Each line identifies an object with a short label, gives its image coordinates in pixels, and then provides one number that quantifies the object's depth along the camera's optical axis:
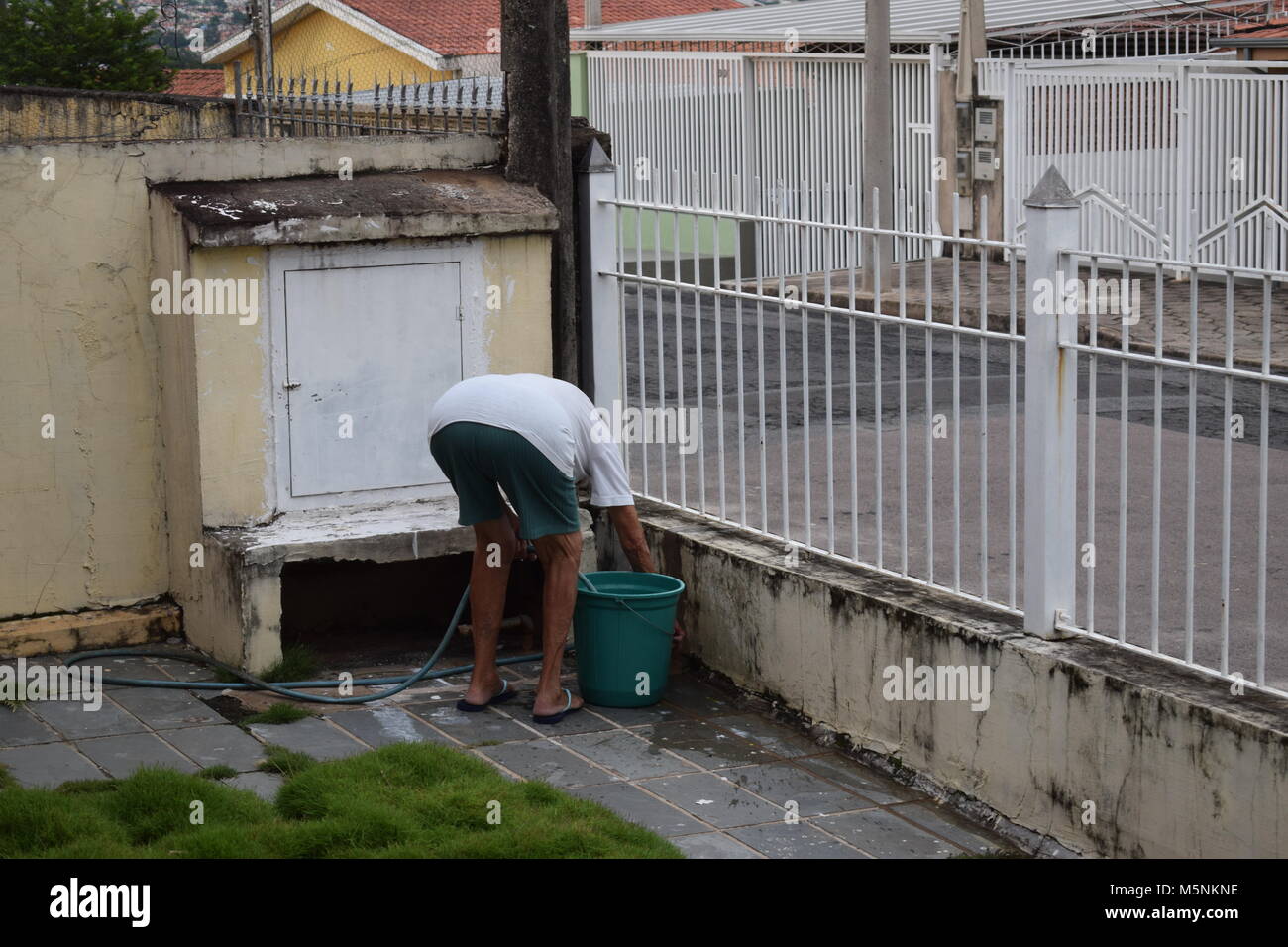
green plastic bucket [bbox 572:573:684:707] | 6.29
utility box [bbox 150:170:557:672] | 6.62
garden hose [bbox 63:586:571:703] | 6.37
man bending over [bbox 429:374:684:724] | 6.00
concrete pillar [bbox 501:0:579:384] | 7.26
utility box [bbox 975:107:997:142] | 17.34
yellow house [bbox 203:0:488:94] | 31.67
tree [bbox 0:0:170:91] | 26.53
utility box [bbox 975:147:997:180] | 17.40
